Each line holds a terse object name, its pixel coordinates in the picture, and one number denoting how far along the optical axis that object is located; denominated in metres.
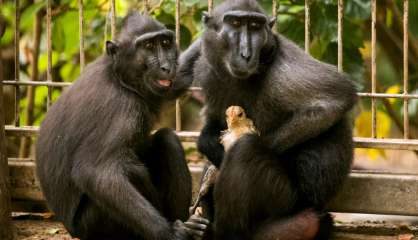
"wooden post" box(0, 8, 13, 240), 13.59
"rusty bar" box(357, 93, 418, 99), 14.40
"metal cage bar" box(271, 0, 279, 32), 14.76
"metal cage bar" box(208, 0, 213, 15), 14.89
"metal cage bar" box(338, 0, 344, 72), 14.53
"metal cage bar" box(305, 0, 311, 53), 14.68
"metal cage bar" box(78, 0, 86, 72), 15.13
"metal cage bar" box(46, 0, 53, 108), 15.29
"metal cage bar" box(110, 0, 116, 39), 15.09
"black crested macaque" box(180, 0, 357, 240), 12.92
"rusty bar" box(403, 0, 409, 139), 14.31
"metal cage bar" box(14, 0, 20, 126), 15.26
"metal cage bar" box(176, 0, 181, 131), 14.96
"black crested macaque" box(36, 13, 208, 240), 12.39
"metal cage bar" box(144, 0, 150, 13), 15.14
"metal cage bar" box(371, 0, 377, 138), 14.31
